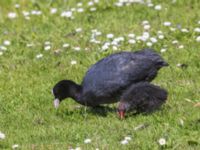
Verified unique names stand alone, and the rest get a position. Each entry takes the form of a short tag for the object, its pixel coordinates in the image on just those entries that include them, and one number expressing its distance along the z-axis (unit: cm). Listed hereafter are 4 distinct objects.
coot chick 1886
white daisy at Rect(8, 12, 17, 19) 2886
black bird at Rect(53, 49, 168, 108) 1903
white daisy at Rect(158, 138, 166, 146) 1583
